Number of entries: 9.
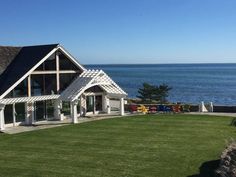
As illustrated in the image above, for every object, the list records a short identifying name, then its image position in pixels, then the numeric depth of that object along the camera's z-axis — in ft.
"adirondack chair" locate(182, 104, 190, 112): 130.31
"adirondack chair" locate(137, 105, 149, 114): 129.90
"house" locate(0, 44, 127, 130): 110.32
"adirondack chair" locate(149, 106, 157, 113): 129.83
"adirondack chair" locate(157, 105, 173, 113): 128.36
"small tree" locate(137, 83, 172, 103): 168.45
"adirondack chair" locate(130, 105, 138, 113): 134.00
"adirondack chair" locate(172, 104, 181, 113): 127.85
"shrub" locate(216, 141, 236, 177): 45.07
